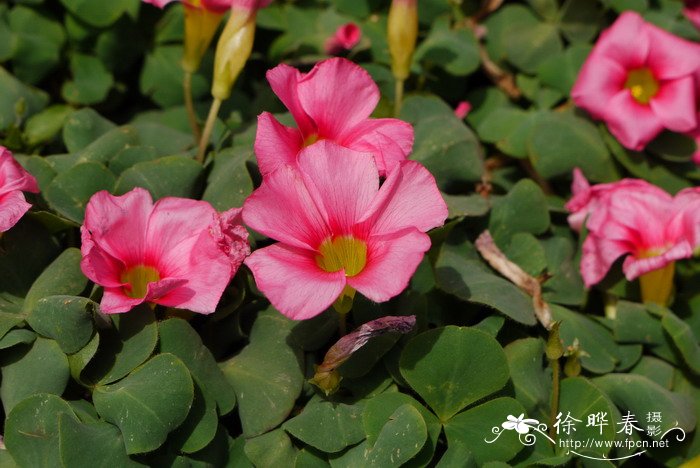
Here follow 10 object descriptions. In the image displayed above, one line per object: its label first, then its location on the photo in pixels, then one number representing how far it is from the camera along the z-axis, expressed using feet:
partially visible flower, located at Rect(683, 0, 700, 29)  1.59
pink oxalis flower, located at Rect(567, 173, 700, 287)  1.35
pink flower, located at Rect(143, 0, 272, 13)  1.32
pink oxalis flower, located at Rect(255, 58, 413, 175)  1.21
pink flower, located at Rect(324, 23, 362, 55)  1.47
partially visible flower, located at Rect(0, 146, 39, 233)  1.19
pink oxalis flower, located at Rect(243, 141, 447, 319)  1.13
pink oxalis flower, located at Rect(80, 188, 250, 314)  1.19
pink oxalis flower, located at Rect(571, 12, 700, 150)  1.43
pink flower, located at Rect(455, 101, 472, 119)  1.49
